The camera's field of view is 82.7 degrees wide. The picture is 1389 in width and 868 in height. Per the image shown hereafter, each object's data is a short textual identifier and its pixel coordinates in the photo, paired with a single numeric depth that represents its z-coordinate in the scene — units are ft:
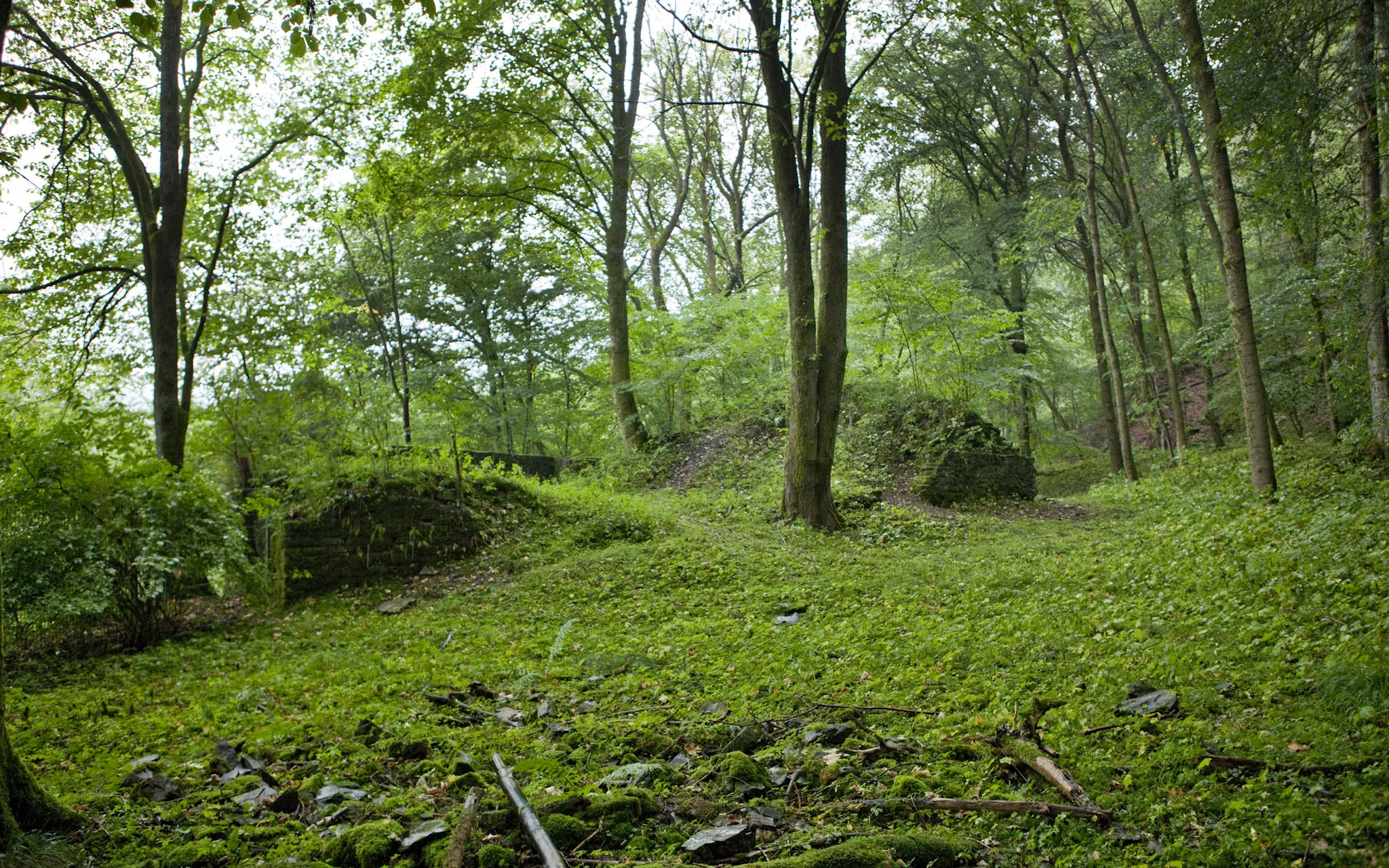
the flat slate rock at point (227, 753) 14.79
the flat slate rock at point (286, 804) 12.26
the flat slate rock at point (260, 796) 12.60
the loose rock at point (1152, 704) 12.44
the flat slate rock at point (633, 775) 12.53
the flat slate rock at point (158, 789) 12.75
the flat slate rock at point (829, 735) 13.65
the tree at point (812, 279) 34.83
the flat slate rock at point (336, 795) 12.53
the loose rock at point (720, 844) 9.98
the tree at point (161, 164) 34.14
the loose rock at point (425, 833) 10.36
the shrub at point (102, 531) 23.97
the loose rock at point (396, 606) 30.45
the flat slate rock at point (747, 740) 13.98
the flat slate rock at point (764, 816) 10.81
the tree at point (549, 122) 49.08
